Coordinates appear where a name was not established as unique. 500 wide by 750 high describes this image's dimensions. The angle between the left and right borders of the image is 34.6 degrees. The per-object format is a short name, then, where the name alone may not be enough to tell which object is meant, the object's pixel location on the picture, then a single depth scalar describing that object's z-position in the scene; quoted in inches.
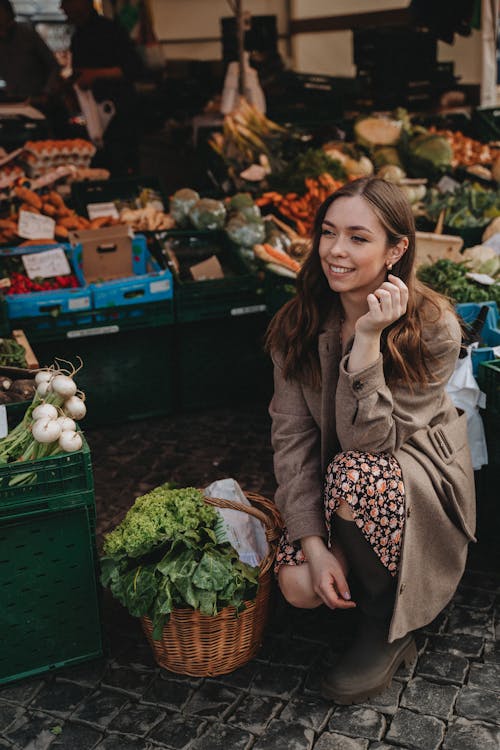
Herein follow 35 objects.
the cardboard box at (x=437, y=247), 182.1
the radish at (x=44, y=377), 116.6
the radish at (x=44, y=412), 106.3
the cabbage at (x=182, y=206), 219.0
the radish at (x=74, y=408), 112.8
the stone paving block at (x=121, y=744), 101.4
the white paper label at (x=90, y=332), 180.4
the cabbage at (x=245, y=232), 200.7
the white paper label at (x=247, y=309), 193.6
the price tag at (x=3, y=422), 113.3
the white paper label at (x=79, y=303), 179.0
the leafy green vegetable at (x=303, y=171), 231.6
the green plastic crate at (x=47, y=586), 105.0
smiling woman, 100.6
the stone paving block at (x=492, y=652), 114.1
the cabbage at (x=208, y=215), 212.1
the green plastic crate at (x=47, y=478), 102.1
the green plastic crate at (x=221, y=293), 189.8
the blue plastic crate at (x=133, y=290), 181.5
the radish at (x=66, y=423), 105.9
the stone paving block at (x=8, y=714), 106.0
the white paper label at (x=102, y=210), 226.2
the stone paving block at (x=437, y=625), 120.9
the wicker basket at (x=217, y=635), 108.1
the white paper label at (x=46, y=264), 190.4
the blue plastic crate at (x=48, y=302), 175.0
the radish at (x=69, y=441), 103.2
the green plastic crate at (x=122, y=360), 183.6
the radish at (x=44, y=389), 114.7
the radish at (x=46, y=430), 104.1
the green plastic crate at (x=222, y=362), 196.2
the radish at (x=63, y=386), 111.7
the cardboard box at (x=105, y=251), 196.9
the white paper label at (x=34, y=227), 206.5
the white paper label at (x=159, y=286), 184.8
